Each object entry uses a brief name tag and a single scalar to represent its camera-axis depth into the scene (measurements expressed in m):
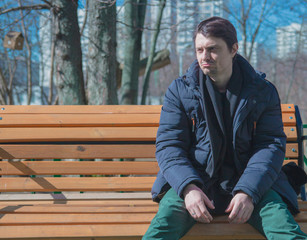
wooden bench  3.07
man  2.19
